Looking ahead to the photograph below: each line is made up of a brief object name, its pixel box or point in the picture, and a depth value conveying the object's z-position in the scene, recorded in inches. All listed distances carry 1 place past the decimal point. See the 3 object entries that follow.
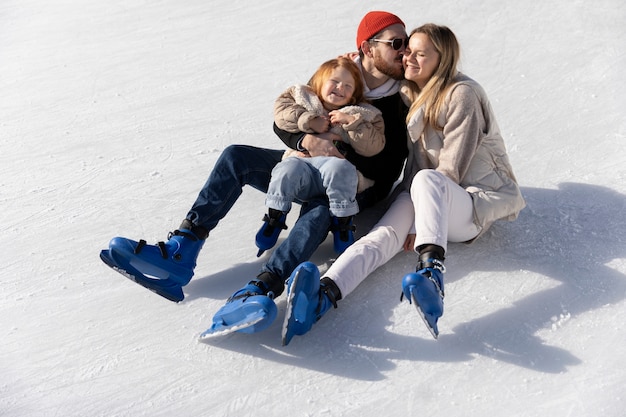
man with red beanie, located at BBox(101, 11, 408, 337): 104.2
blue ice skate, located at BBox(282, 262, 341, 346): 98.1
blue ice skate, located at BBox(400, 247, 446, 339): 95.3
